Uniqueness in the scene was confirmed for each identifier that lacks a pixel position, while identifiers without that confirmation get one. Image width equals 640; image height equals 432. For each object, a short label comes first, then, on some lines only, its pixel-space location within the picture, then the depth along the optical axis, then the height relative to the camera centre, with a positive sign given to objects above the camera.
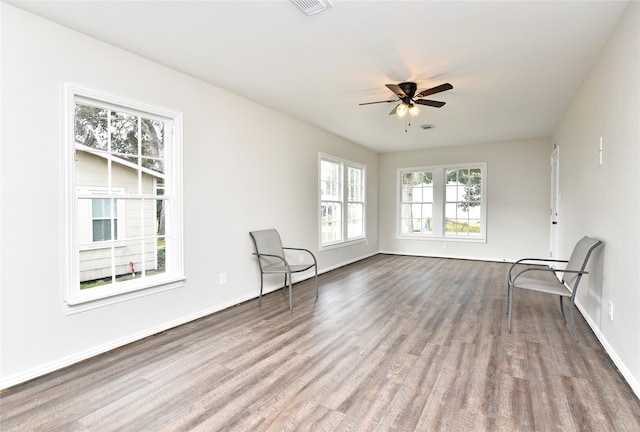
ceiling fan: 3.43 +1.22
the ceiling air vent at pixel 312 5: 2.20 +1.39
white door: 5.39 +0.16
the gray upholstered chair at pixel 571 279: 2.87 -0.65
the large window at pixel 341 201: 6.00 +0.20
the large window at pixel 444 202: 7.20 +0.20
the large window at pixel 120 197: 2.59 +0.13
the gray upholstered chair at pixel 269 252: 4.03 -0.52
